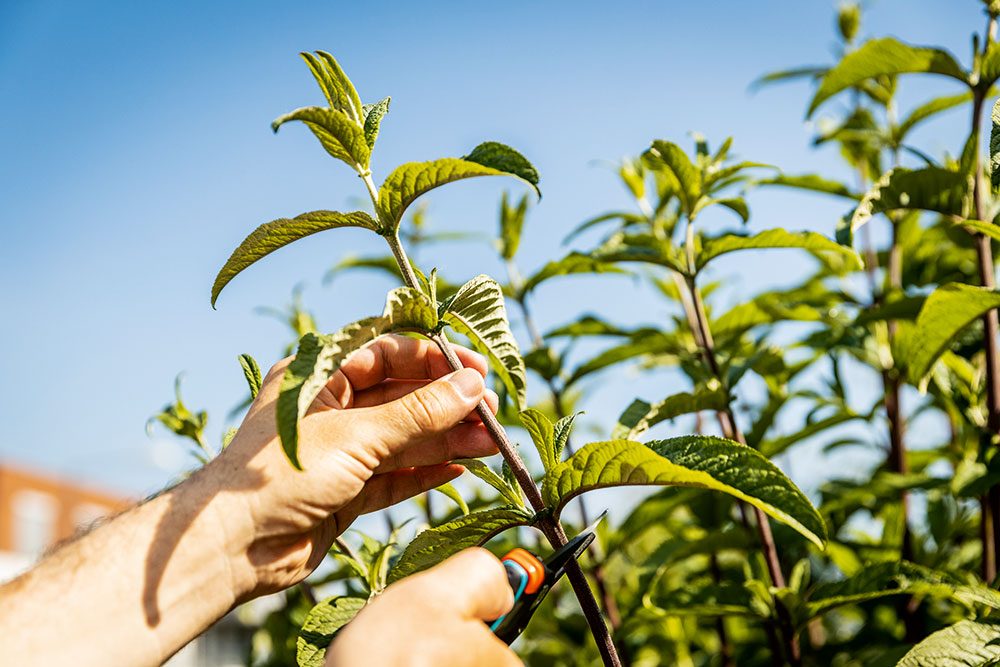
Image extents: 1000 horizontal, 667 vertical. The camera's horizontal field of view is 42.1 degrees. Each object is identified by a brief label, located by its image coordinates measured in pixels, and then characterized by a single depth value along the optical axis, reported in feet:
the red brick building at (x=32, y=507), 61.28
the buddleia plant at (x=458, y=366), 1.74
